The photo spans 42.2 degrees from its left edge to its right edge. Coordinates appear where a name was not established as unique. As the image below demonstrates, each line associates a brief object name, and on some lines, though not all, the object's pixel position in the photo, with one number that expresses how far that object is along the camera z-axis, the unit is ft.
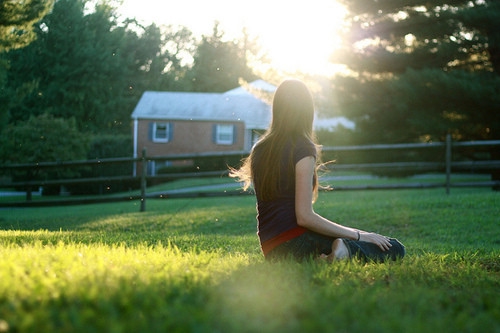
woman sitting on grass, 15.17
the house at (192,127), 117.60
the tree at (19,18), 41.83
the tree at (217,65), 174.40
